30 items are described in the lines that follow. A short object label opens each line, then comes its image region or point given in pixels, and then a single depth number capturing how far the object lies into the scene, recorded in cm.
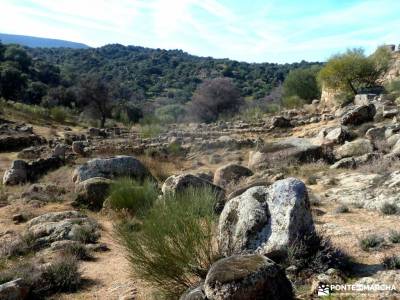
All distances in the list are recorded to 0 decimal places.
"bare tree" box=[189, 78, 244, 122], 3847
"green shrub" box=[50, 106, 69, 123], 3300
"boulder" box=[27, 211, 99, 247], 816
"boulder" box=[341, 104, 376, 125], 1831
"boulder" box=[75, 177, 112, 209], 1081
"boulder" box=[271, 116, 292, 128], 2355
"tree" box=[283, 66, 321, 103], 3981
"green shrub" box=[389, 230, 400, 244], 616
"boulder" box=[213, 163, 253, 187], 1189
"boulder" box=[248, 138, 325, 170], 1391
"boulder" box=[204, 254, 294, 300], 403
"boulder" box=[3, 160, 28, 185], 1381
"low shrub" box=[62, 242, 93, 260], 731
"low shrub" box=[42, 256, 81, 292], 610
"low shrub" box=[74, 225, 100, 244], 804
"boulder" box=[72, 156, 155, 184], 1216
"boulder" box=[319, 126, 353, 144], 1549
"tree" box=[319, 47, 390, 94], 2955
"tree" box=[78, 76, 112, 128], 3603
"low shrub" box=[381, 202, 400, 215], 791
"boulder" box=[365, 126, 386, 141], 1485
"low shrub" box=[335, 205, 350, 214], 845
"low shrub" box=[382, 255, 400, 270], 509
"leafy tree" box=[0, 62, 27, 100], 4269
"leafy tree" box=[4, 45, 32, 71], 5366
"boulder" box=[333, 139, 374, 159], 1362
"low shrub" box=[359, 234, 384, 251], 600
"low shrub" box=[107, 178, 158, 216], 946
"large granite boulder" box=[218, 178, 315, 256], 528
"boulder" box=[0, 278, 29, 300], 548
